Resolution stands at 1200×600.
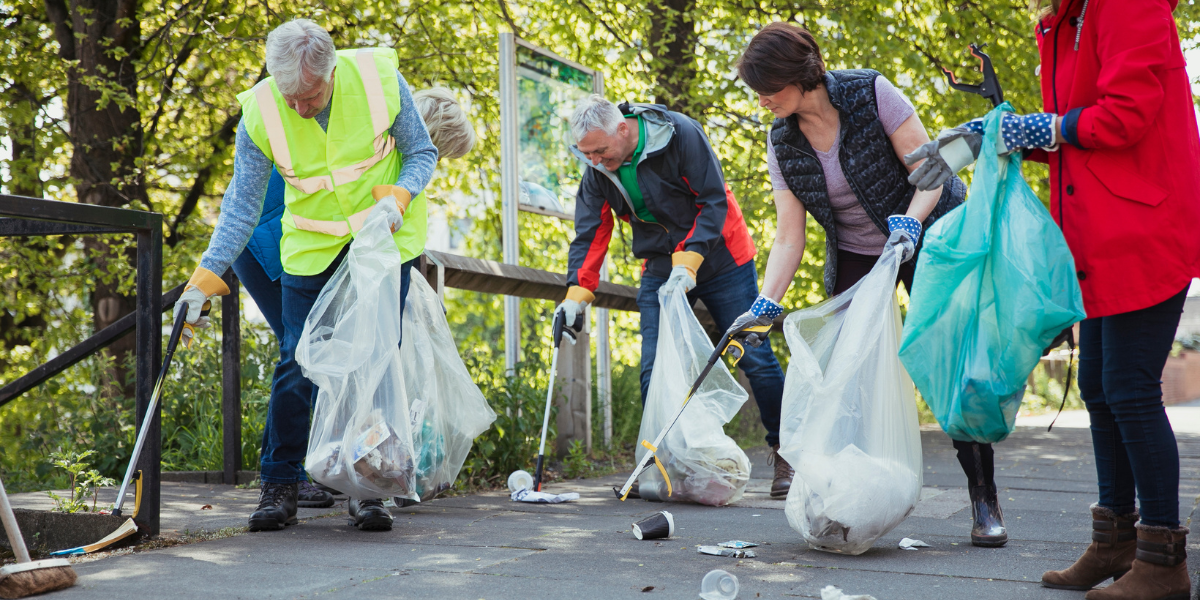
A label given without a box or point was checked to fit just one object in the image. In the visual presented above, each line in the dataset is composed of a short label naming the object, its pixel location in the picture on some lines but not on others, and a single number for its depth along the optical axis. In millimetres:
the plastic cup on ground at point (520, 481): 4020
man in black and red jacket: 3865
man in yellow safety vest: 3076
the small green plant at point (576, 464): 4746
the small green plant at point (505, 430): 4266
